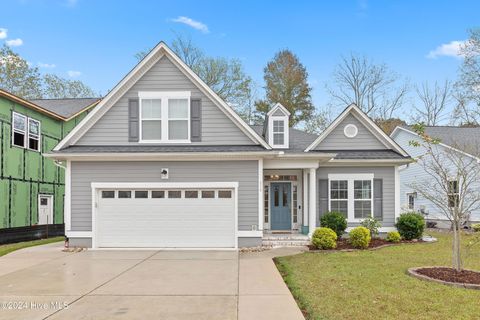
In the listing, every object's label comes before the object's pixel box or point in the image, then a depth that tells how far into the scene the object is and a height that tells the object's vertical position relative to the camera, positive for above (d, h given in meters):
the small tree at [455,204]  8.30 -0.60
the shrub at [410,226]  14.75 -1.81
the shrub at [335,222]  14.38 -1.63
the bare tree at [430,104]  32.66 +5.96
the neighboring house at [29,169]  16.97 +0.28
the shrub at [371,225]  14.75 -1.77
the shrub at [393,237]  14.52 -2.17
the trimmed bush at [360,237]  13.00 -1.98
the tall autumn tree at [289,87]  37.38 +8.36
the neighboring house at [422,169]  22.00 +0.54
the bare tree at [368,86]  33.91 +7.55
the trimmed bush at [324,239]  12.80 -1.98
